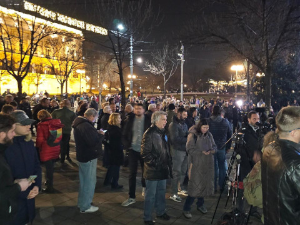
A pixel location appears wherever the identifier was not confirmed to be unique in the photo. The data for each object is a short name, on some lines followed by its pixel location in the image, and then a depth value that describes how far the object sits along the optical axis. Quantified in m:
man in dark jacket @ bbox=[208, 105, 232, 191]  6.19
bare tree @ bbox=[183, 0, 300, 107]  9.46
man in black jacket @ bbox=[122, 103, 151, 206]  5.26
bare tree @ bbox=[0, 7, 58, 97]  11.23
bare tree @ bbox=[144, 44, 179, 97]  32.28
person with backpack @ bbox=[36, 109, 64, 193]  5.41
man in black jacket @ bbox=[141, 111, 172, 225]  4.32
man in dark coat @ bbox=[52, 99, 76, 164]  7.83
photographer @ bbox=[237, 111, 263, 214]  4.66
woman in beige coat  4.57
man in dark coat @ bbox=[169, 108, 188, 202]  5.59
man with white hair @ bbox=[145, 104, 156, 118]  8.06
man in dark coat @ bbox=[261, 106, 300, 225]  1.96
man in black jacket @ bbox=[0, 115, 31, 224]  2.48
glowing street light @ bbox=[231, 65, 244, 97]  21.44
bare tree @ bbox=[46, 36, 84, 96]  24.46
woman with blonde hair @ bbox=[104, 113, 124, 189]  5.96
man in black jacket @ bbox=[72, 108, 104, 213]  4.80
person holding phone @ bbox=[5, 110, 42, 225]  2.98
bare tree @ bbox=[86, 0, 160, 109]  9.98
